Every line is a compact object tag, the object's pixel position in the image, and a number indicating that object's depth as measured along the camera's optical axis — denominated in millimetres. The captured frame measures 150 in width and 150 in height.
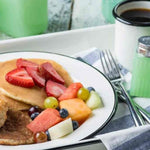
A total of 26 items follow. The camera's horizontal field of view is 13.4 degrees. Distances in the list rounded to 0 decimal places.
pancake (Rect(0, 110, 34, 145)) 1012
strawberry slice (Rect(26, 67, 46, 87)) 1126
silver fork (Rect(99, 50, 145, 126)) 1098
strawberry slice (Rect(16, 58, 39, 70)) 1156
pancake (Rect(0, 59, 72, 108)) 1090
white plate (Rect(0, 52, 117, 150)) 1027
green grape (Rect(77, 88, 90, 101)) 1107
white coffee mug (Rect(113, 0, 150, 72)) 1200
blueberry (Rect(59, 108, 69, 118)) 1056
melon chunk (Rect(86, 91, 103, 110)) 1102
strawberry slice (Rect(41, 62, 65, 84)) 1147
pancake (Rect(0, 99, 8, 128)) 1034
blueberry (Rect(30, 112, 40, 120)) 1063
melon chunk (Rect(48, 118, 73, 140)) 1033
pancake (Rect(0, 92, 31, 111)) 1084
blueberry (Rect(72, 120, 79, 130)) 1054
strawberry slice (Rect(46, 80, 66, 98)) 1116
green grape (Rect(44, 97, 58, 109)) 1077
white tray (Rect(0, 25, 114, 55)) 1275
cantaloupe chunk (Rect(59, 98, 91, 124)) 1071
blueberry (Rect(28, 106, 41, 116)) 1073
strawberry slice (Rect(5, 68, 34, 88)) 1117
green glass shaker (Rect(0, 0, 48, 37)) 1364
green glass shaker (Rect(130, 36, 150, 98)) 1125
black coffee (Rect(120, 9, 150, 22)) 1240
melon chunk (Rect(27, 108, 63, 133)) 1045
